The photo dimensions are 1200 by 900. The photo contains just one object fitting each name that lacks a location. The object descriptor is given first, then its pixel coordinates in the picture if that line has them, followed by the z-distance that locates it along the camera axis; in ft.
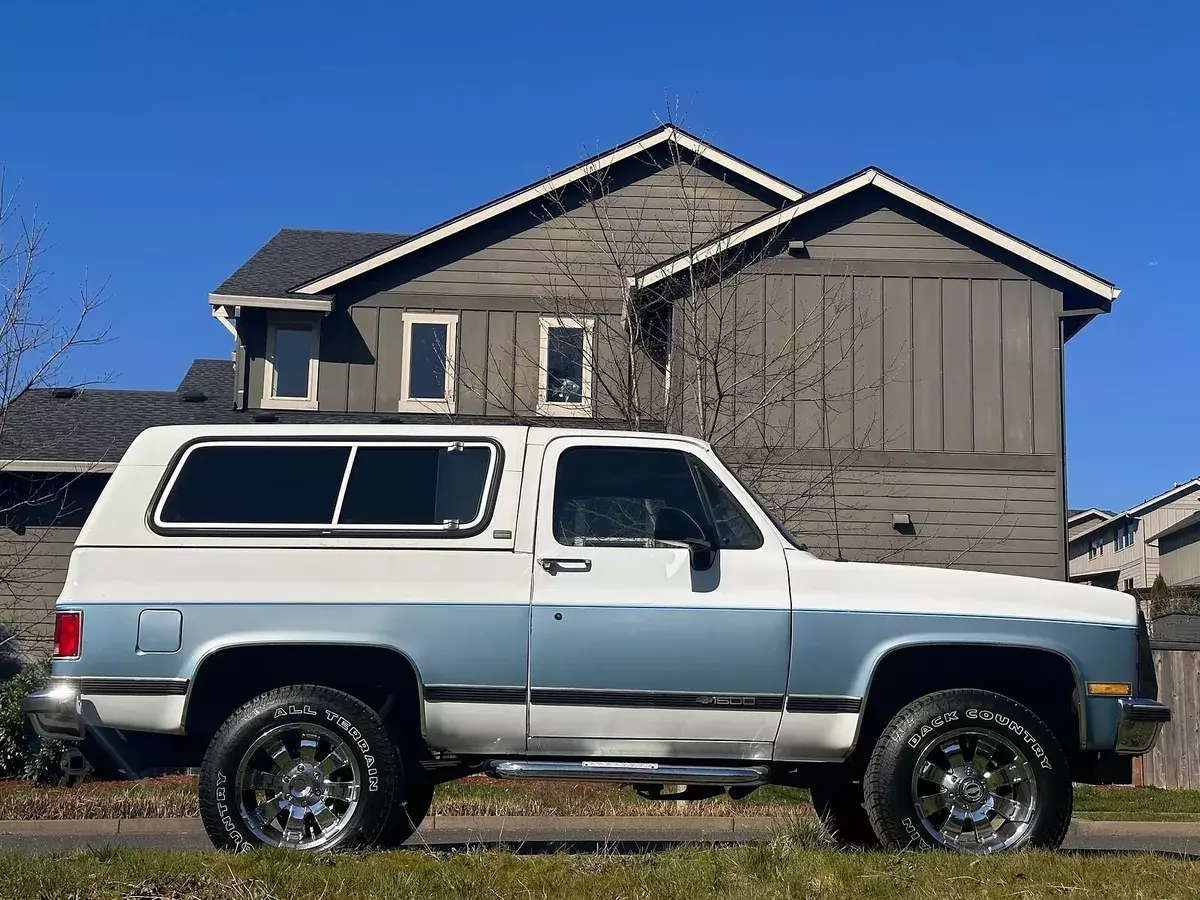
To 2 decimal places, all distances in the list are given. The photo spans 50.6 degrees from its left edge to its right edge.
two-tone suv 19.83
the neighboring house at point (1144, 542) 160.86
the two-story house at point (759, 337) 55.31
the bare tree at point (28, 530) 57.41
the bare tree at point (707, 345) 50.78
